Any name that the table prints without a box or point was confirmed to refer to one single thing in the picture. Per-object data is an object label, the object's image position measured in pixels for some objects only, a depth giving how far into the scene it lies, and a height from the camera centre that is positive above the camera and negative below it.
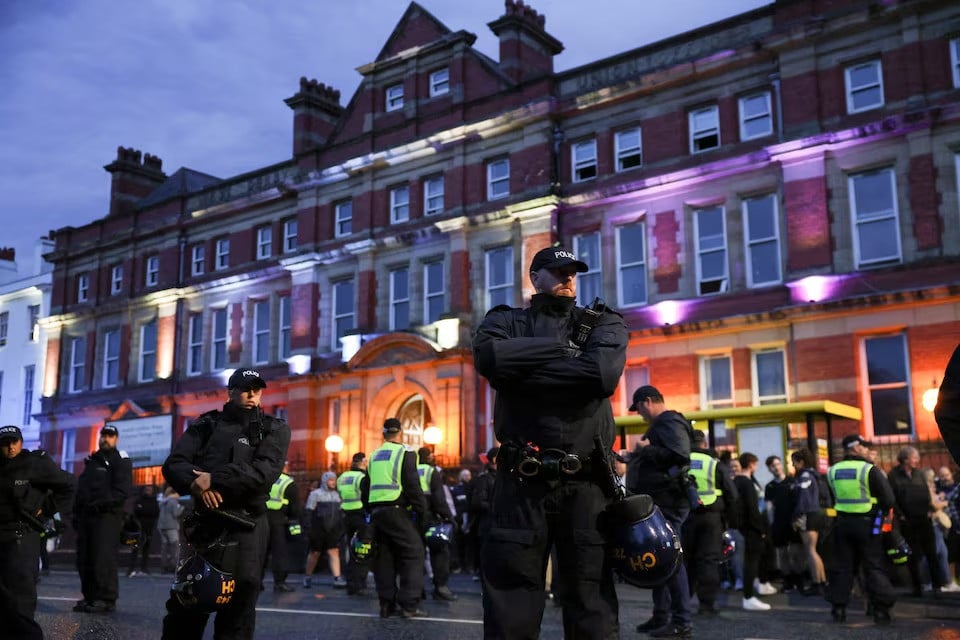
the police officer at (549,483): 4.73 -0.04
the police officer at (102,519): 11.31 -0.48
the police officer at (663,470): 9.45 +0.04
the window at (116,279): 39.69 +7.84
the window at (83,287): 40.88 +7.77
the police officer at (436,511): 13.04 -0.46
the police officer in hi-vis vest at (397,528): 11.02 -0.58
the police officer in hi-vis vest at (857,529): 10.39 -0.58
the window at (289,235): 33.94 +8.14
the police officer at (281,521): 15.21 -0.70
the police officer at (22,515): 7.24 -0.29
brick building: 22.14 +6.72
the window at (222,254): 36.05 +7.99
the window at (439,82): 30.59 +11.98
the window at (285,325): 33.38 +5.02
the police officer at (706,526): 10.68 -0.55
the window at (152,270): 38.47 +7.91
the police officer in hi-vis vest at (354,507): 14.89 -0.46
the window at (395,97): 31.75 +11.95
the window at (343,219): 32.19 +8.23
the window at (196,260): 36.91 +7.98
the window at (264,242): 34.59 +8.08
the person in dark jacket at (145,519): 21.33 -0.93
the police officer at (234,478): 6.17 -0.01
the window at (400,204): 30.75 +8.31
